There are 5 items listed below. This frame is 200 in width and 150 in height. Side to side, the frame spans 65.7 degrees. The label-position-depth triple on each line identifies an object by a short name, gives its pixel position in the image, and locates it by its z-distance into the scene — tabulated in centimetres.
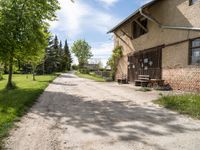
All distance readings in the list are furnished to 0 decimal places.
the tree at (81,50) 5428
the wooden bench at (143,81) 1071
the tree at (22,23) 871
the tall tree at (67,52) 6862
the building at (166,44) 823
